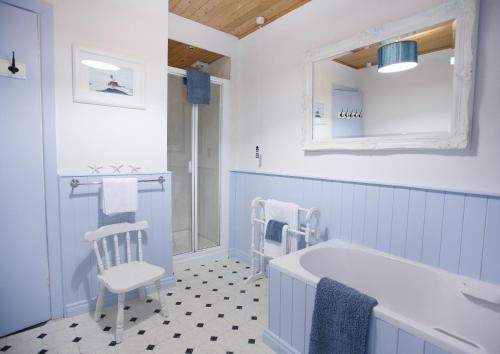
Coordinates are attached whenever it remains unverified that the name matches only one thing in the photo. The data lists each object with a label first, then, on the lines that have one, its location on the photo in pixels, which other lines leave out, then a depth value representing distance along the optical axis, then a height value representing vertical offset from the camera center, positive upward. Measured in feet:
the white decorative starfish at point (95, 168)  6.85 -0.36
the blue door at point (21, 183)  5.67 -0.66
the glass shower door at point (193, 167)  9.95 -0.41
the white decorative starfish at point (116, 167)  7.19 -0.35
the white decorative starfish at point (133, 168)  7.49 -0.37
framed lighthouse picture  6.54 +1.89
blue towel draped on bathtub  4.17 -2.55
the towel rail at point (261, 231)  7.25 -2.06
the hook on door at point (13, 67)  5.63 +1.74
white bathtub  4.48 -2.49
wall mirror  5.14 +1.73
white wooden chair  5.82 -2.73
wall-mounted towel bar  6.47 -0.71
